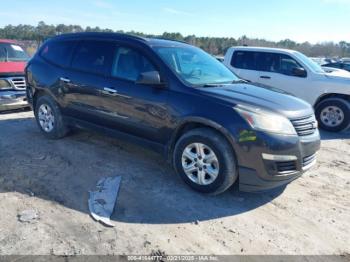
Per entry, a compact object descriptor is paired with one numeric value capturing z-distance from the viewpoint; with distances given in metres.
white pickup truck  7.92
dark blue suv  3.61
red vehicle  7.43
